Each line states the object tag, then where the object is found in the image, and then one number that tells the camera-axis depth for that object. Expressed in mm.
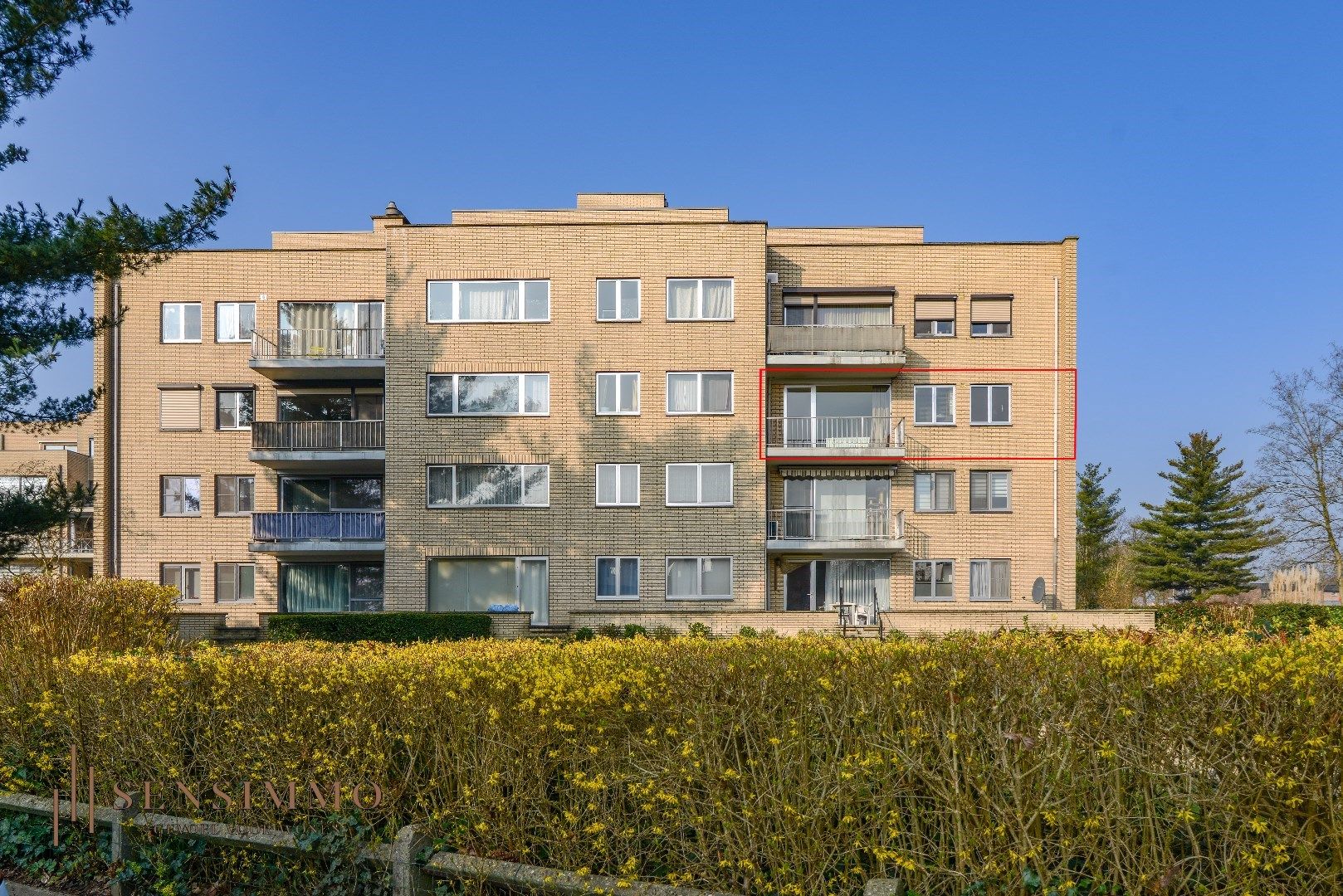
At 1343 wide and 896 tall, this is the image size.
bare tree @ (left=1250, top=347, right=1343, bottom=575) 38391
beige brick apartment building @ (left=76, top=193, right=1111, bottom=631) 25312
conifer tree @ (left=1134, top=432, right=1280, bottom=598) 51281
